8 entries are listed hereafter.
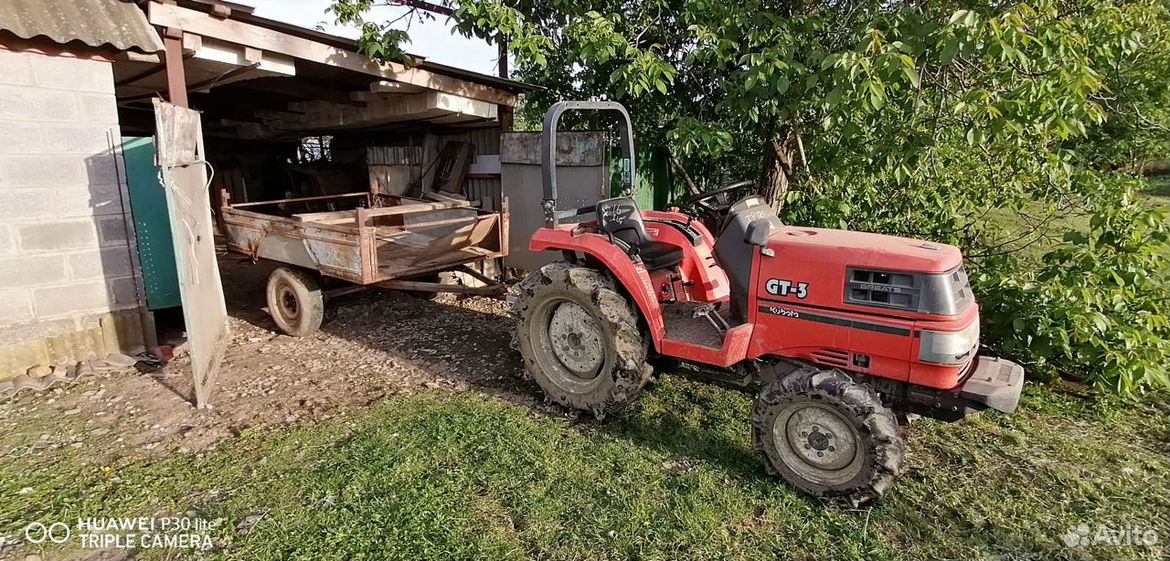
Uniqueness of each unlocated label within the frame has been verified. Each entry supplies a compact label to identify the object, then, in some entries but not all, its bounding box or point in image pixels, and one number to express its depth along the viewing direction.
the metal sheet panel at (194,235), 3.77
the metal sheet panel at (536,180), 6.89
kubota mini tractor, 2.60
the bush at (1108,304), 3.61
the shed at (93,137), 4.20
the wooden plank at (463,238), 5.36
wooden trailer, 4.82
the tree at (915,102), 3.62
